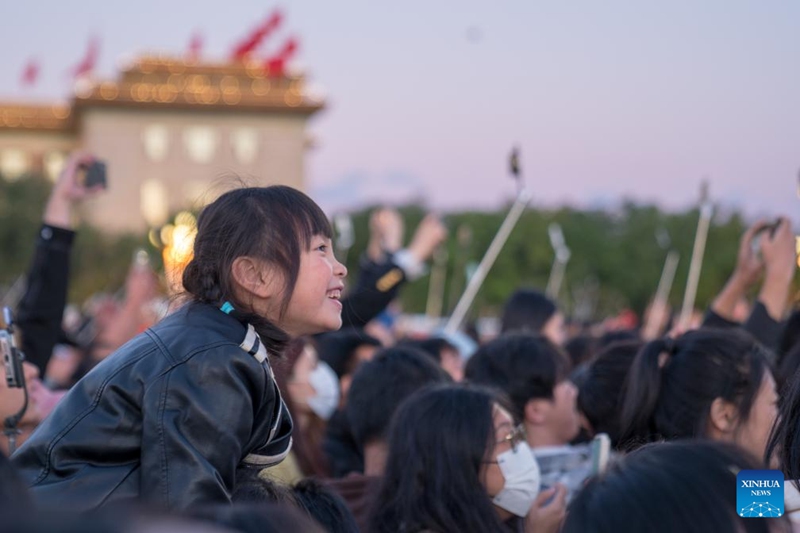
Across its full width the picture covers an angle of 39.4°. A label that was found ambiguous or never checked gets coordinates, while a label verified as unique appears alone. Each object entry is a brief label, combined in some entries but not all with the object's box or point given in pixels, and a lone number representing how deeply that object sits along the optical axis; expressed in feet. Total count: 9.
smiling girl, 7.57
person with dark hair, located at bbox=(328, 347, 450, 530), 13.53
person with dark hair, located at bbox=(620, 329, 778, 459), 11.46
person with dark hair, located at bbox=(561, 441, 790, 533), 4.96
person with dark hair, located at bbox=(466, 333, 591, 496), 14.85
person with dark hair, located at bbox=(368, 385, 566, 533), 10.20
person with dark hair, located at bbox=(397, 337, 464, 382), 18.97
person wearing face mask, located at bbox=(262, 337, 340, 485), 14.84
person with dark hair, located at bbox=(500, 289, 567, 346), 22.80
